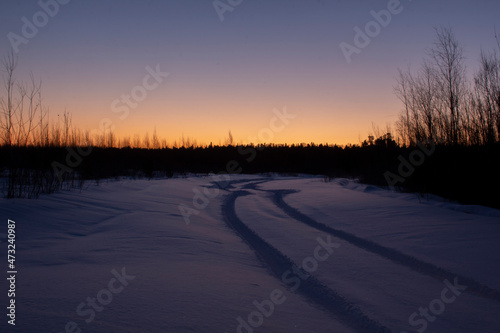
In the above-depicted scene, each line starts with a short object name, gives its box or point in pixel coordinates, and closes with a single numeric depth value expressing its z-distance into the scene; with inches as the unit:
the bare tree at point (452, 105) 518.0
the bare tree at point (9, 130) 290.8
